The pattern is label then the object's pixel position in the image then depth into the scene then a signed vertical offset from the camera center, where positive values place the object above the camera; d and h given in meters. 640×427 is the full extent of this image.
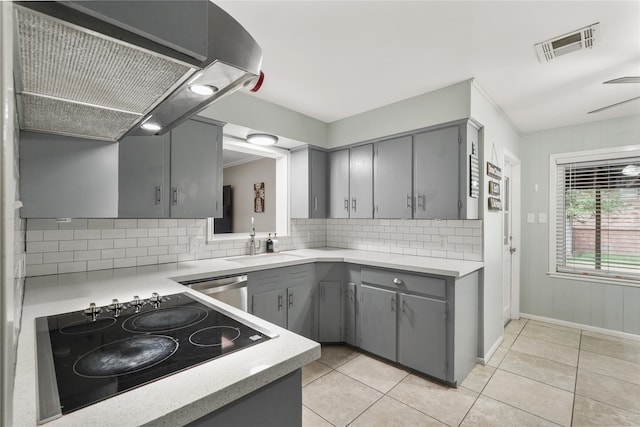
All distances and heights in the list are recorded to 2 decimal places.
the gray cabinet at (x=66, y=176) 1.50 +0.20
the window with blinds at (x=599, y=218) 3.40 -0.01
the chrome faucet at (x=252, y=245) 3.25 -0.32
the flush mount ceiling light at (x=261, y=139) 3.17 +0.83
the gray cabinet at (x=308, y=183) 3.66 +0.40
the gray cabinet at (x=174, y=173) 2.21 +0.33
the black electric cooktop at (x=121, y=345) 0.76 -0.44
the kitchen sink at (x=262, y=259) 2.71 -0.42
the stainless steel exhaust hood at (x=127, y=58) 0.64 +0.40
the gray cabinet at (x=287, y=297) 2.60 -0.76
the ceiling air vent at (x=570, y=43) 1.93 +1.19
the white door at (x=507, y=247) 3.84 -0.40
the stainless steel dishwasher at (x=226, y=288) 2.23 -0.56
